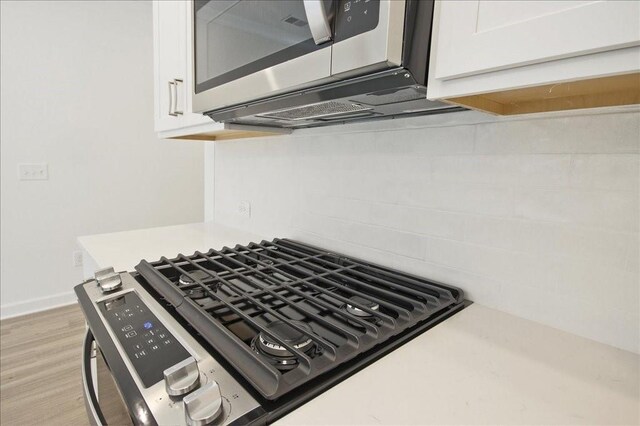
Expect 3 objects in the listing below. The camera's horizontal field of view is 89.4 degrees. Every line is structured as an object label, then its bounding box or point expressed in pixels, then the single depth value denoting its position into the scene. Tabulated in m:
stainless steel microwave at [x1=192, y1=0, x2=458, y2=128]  0.48
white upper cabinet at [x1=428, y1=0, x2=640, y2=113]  0.36
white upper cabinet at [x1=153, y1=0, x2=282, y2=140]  1.18
